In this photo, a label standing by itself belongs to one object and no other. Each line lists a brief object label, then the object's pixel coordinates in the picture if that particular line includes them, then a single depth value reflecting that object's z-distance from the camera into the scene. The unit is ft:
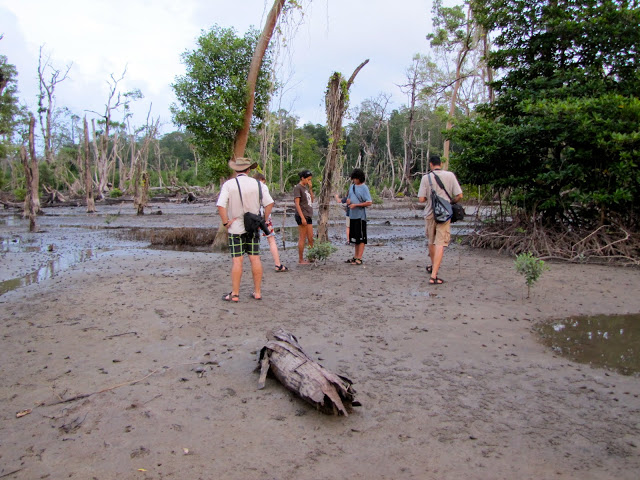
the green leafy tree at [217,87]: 35.58
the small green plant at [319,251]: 28.89
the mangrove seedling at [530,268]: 20.44
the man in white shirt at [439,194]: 23.22
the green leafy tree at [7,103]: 92.58
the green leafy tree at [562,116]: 27.17
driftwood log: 10.53
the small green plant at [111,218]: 67.03
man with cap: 19.52
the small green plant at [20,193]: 111.65
